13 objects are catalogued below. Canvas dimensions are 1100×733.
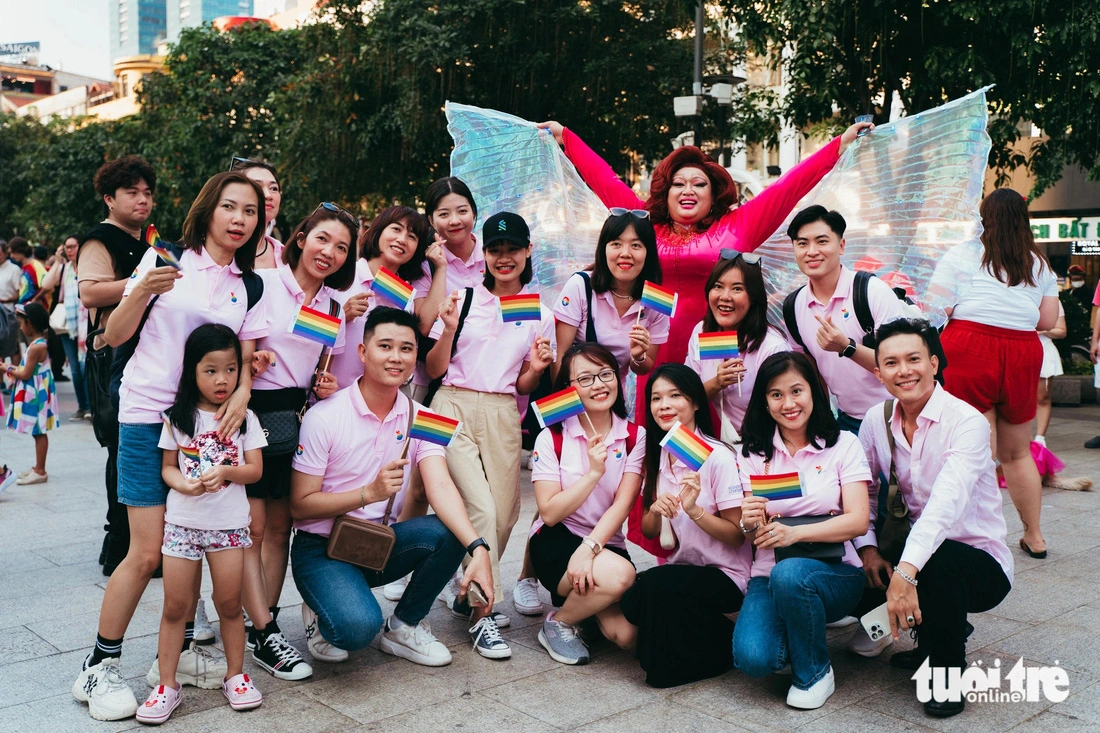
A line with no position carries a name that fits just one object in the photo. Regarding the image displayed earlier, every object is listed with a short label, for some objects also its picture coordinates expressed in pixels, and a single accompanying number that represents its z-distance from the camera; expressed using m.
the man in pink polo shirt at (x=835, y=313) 4.12
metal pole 12.15
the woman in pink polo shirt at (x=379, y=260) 4.33
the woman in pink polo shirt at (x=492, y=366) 4.43
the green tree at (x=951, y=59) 8.68
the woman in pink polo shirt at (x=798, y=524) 3.57
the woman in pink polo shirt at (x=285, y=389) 3.93
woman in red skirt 5.56
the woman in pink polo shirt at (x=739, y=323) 4.27
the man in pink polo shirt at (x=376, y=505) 3.89
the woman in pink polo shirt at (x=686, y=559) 3.77
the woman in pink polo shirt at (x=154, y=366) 3.52
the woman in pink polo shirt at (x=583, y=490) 4.05
